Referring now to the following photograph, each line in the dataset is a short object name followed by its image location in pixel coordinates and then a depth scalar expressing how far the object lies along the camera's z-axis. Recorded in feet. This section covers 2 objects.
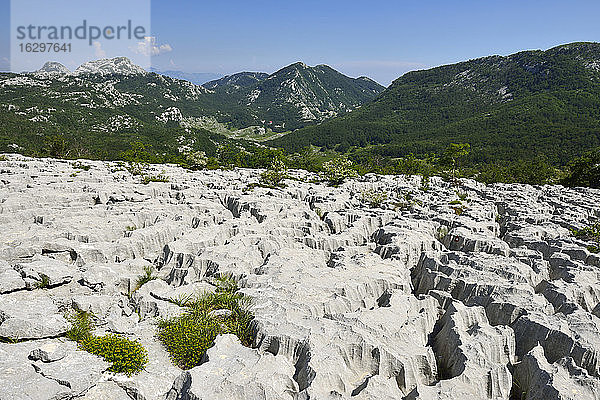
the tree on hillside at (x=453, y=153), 233.14
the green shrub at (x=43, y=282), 59.52
